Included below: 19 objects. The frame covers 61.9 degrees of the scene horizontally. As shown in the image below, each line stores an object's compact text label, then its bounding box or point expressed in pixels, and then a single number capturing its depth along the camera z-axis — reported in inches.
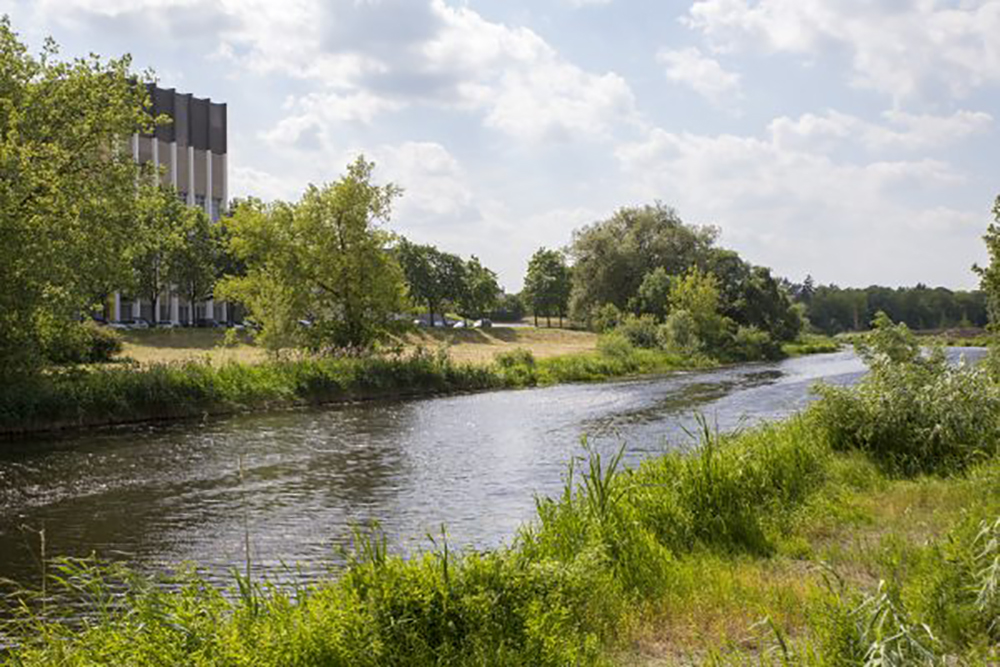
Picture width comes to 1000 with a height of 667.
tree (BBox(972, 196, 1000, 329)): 748.8
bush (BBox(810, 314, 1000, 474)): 487.5
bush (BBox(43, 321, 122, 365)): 909.8
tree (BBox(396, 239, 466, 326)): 3570.4
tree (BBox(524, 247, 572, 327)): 4165.8
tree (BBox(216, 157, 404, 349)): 1498.5
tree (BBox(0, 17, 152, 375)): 844.0
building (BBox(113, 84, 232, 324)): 3056.1
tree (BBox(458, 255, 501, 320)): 3794.3
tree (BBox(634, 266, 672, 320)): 2748.5
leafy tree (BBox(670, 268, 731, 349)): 2481.5
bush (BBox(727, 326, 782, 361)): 2514.8
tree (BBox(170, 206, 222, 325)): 2566.4
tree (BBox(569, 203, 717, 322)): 3105.3
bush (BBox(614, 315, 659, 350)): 2361.0
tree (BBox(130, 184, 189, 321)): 1007.0
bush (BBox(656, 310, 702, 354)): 2300.7
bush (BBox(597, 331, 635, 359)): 2052.5
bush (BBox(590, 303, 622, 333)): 2674.7
